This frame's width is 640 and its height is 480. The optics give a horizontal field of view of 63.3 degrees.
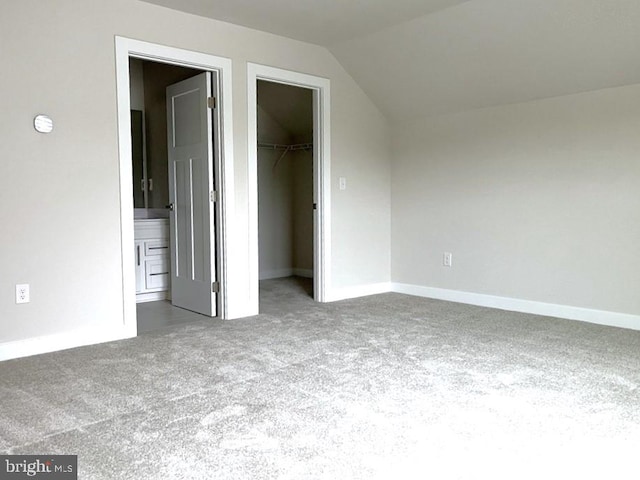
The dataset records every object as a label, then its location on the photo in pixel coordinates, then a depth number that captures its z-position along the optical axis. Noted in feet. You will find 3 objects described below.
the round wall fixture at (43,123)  10.58
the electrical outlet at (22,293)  10.55
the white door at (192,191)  13.96
